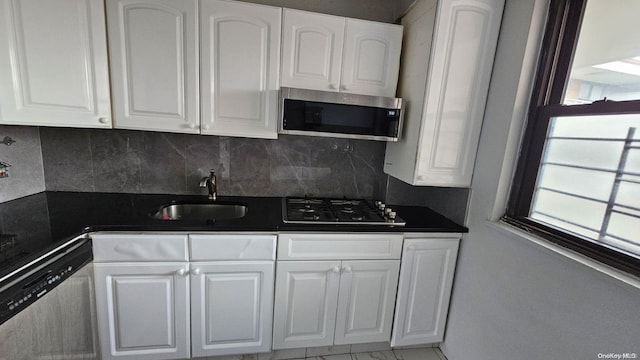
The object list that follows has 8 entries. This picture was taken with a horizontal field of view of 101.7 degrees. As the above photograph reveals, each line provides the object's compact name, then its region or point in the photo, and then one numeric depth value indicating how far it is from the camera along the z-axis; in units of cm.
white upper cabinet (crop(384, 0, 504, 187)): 142
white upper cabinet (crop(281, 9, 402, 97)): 154
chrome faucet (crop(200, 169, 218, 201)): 177
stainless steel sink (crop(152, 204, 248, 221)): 182
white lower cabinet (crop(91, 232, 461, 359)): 135
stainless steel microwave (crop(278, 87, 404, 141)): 151
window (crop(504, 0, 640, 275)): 97
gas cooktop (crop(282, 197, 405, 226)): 155
